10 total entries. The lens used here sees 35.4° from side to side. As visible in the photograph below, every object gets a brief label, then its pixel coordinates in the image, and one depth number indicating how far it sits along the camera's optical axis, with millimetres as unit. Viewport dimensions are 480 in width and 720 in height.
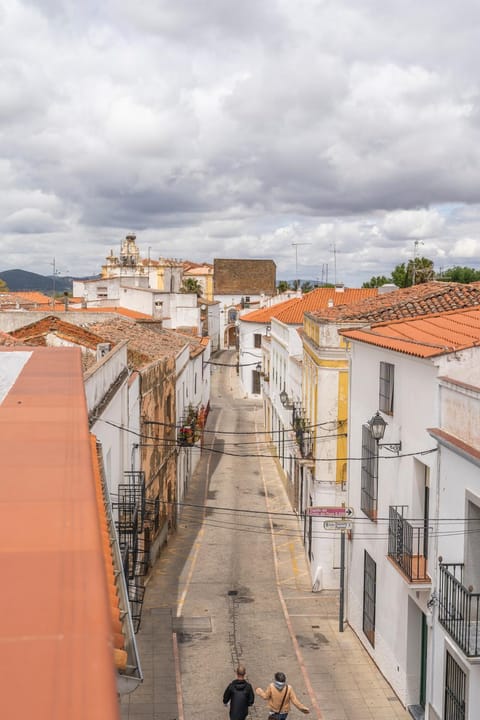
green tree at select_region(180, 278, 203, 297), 96525
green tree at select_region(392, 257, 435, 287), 57062
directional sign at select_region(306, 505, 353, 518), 17453
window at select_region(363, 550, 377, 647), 17078
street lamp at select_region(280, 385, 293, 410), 30459
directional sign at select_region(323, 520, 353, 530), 17366
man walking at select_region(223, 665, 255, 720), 12594
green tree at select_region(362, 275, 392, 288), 79350
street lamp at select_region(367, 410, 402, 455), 15359
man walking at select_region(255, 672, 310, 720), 12547
